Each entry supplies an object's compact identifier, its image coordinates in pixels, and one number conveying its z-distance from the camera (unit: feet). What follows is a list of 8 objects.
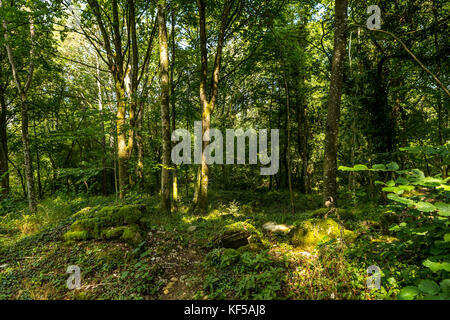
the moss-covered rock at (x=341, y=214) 16.71
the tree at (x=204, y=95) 27.27
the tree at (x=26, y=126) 24.36
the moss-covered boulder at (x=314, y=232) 13.01
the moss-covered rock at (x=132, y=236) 15.24
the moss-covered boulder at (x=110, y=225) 15.78
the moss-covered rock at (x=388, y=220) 13.49
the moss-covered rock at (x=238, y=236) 14.19
